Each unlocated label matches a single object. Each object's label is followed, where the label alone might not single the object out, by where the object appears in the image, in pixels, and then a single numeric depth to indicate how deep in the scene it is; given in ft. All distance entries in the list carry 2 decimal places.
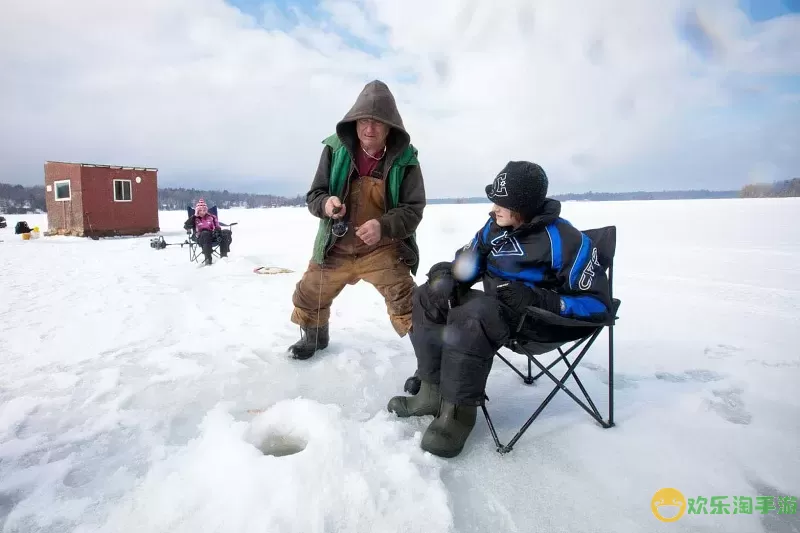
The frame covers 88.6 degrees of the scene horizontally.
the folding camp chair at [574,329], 6.11
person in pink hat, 29.66
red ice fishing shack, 56.95
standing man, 9.51
